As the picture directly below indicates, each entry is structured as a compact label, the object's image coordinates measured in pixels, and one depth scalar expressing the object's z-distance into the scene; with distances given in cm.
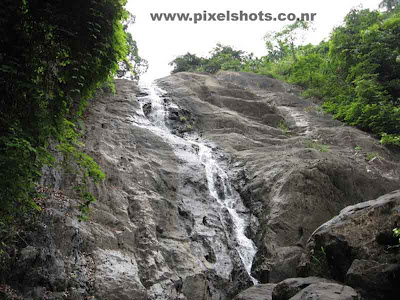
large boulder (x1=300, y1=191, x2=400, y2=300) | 721
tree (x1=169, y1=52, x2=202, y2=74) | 3584
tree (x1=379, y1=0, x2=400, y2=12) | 4073
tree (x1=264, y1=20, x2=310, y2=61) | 3459
